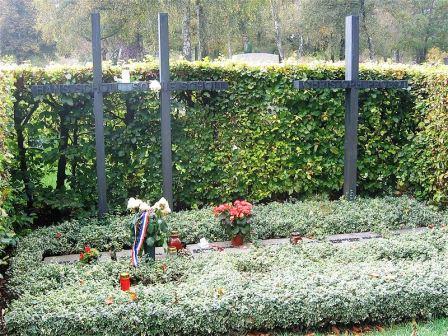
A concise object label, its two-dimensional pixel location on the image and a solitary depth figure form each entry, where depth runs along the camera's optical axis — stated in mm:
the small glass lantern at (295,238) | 5465
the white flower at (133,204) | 4812
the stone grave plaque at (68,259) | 5046
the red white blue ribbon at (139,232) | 4668
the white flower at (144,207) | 4766
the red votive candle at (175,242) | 5262
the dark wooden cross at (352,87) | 6879
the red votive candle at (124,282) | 4090
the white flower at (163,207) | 4876
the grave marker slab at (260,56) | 14930
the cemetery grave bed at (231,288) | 3654
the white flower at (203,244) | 5344
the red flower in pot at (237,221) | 5523
